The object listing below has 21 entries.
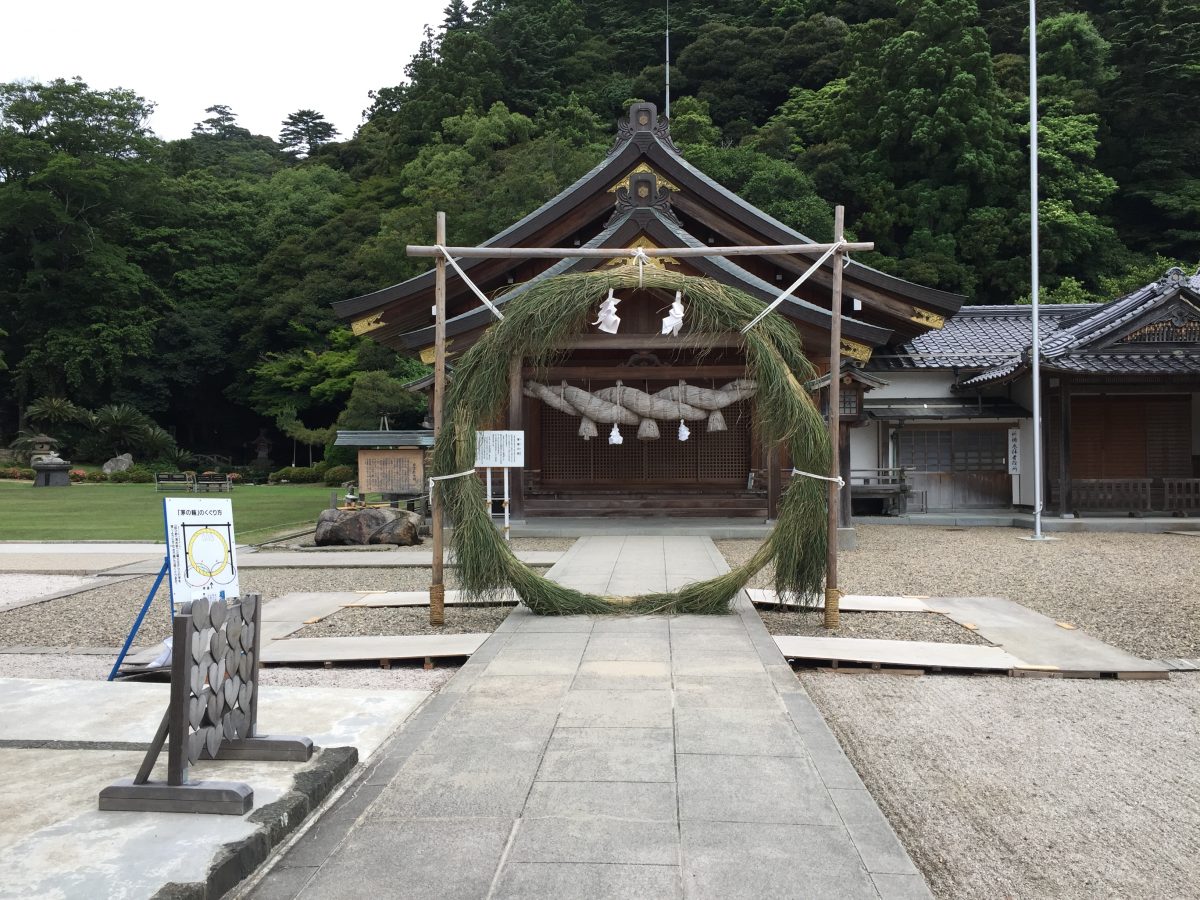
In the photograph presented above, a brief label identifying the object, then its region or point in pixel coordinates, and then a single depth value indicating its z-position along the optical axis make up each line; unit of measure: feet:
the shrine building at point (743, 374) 47.85
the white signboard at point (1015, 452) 62.18
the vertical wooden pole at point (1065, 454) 57.00
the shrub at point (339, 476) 114.21
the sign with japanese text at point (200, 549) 15.51
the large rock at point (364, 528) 46.16
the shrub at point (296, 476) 122.31
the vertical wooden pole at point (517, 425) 46.19
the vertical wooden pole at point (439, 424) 23.93
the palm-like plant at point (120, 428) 135.33
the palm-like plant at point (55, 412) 135.54
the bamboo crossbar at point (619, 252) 23.99
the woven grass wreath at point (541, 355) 23.67
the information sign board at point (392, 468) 60.49
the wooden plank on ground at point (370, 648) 20.26
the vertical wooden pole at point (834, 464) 23.49
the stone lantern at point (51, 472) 103.71
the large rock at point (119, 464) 126.11
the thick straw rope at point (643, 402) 33.45
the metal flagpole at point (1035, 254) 50.14
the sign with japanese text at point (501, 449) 30.96
